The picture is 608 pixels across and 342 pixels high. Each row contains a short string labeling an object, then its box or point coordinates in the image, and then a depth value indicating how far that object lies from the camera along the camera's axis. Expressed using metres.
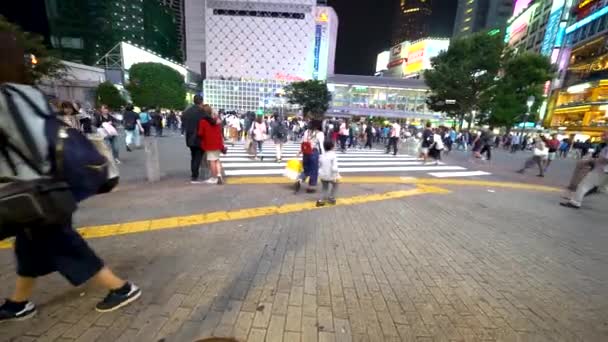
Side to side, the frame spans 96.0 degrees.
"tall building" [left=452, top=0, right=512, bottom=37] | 102.39
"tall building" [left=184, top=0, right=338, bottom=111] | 90.81
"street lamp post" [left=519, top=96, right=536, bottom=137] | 25.76
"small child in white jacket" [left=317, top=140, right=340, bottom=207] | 5.17
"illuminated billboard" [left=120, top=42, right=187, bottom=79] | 47.84
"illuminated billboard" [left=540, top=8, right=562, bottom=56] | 52.03
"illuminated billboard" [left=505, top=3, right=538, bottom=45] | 66.57
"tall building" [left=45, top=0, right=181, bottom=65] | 52.00
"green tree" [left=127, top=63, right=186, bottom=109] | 44.59
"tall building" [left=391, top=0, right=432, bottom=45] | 168.00
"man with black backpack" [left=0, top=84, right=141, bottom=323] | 1.46
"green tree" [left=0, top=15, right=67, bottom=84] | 22.84
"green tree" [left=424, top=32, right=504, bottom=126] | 25.67
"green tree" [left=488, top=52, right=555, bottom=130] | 26.62
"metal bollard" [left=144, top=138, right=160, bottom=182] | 6.21
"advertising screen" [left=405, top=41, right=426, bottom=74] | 105.56
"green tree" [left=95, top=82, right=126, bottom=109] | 38.69
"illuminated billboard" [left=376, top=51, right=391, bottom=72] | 137.88
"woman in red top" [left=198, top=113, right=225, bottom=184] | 5.84
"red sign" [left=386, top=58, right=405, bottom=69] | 119.81
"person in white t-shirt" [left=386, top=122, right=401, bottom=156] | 14.44
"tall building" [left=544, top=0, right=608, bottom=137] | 38.81
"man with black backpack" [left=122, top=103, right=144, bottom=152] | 10.32
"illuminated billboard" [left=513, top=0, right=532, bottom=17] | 71.44
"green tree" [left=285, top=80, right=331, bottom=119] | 58.34
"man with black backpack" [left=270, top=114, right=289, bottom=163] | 9.99
